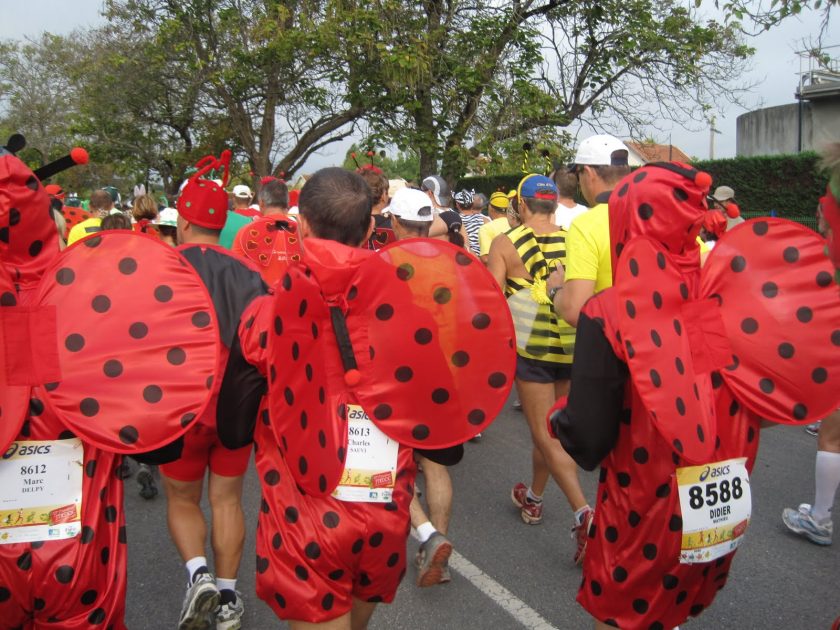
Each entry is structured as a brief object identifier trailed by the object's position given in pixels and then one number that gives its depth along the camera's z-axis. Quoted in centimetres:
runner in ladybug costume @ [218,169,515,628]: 198
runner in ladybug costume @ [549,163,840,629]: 202
